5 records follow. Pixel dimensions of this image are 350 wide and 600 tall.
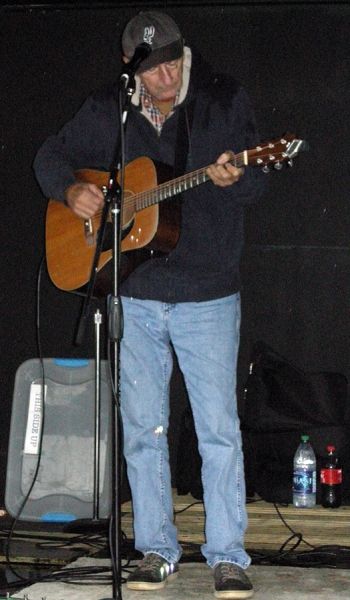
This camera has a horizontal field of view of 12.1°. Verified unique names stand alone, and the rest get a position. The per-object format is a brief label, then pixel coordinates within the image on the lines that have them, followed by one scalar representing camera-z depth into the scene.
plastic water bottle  7.25
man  5.13
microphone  4.28
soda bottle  7.28
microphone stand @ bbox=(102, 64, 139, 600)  4.16
